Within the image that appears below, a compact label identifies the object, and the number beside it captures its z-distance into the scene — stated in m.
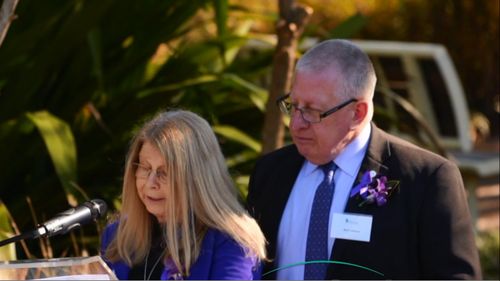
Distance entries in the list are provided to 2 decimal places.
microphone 5.79
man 7.15
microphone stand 5.77
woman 6.98
